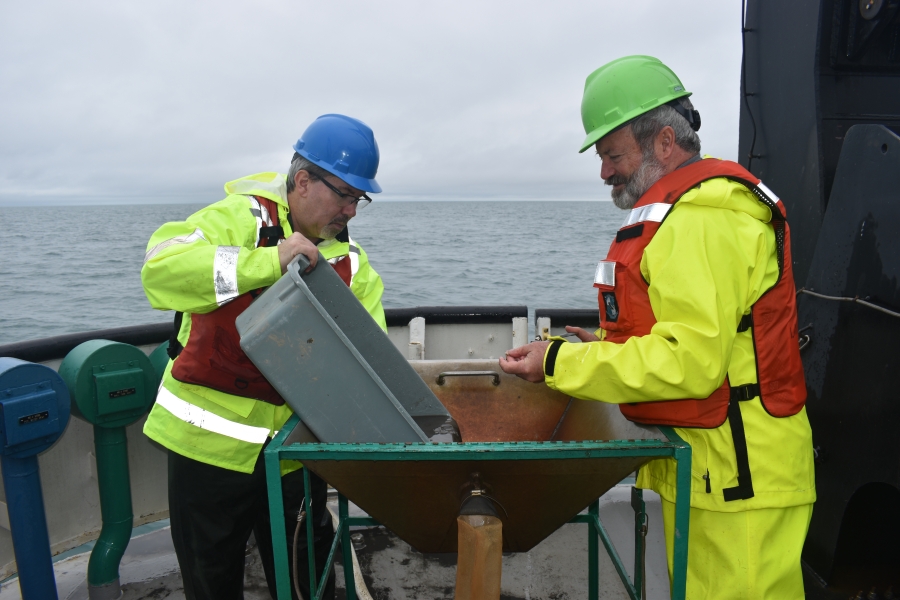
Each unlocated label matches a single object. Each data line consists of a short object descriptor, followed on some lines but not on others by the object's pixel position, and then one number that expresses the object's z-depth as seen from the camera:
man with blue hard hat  1.93
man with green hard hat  1.60
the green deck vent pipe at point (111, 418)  2.79
